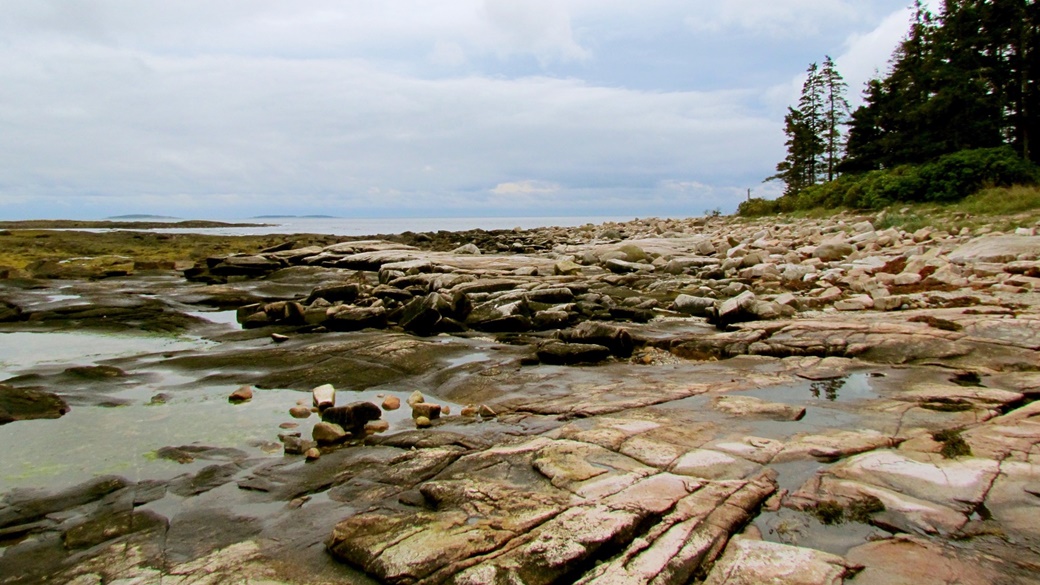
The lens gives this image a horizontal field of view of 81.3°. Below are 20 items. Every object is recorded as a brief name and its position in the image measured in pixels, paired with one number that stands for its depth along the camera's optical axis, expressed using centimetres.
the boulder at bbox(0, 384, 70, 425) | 545
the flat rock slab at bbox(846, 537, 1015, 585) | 251
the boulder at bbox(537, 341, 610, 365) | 725
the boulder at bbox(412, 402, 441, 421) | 540
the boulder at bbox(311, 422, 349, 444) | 476
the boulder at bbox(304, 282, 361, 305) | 1280
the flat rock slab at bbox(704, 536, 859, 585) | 253
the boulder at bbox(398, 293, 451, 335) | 973
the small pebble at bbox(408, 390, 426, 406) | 582
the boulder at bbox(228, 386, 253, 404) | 612
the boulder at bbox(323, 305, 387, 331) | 995
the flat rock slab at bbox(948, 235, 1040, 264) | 1115
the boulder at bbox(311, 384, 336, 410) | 567
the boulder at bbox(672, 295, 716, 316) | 1009
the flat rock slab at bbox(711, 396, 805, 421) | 479
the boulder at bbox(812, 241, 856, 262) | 1470
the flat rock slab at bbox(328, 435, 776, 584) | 268
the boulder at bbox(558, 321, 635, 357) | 761
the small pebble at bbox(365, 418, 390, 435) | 504
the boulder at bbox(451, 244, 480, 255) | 2283
